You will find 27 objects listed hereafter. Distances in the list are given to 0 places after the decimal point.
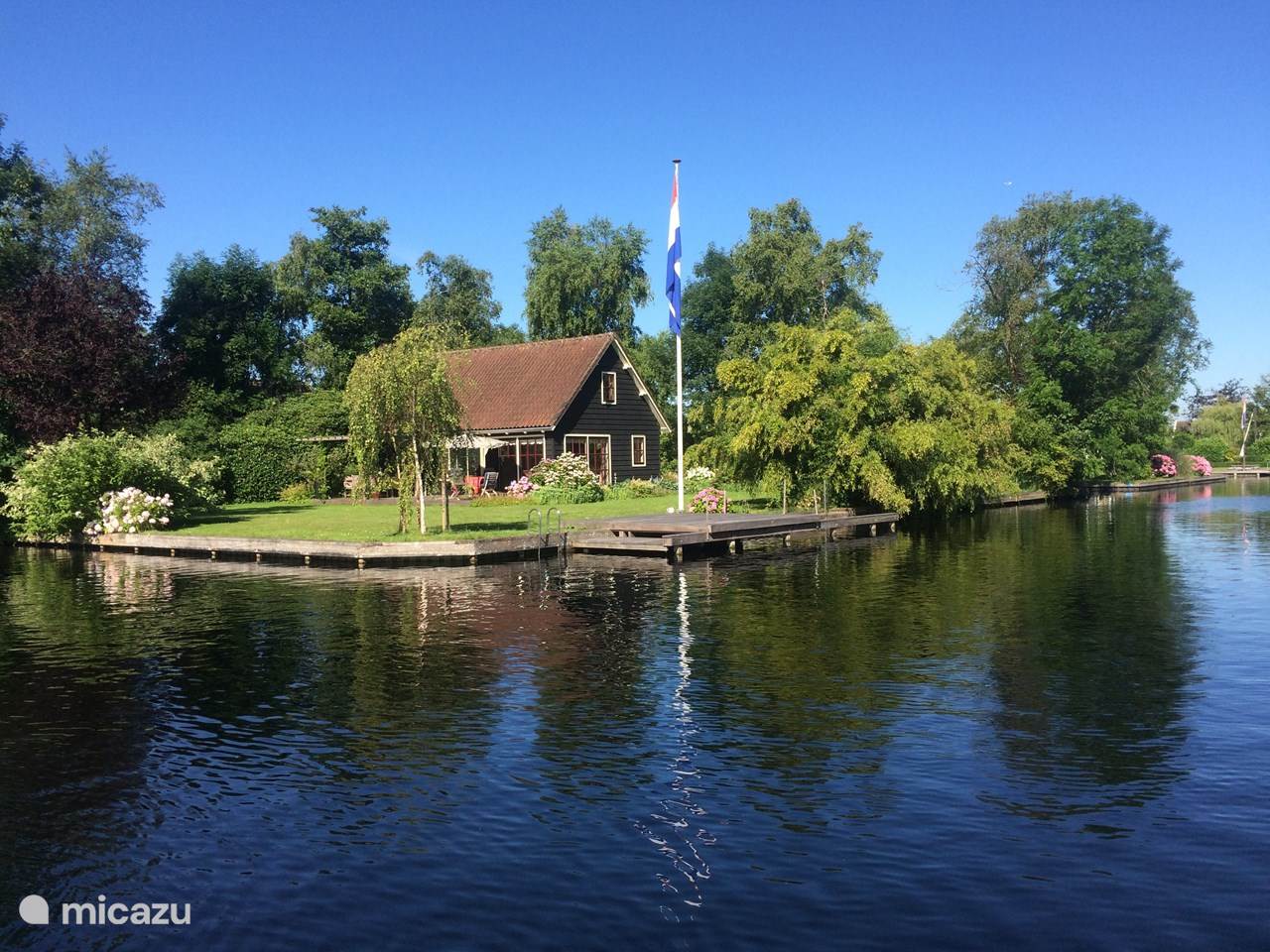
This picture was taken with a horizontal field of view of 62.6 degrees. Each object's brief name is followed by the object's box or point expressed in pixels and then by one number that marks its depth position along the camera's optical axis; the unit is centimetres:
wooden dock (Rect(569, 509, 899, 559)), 2909
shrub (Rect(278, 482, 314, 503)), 4841
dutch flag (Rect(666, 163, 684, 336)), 3412
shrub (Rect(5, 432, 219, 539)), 3400
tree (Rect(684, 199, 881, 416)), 6506
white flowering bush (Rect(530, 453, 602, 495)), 4481
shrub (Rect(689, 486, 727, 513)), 3612
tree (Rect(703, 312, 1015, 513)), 3716
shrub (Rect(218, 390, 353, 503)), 4712
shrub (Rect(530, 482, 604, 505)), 4300
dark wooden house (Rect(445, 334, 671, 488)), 4803
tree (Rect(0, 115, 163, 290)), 5178
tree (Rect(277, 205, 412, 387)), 6122
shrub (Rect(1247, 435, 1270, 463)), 10462
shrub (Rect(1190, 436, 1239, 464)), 9969
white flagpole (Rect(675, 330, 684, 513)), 3350
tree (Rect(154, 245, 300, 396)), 5731
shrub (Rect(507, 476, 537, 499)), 4397
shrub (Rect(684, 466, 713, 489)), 5041
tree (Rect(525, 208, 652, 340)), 6788
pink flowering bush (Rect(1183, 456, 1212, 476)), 8275
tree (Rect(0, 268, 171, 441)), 3600
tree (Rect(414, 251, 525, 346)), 7850
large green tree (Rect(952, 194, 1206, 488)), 6144
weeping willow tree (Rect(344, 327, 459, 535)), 2808
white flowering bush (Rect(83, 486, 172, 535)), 3375
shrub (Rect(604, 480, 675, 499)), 4694
